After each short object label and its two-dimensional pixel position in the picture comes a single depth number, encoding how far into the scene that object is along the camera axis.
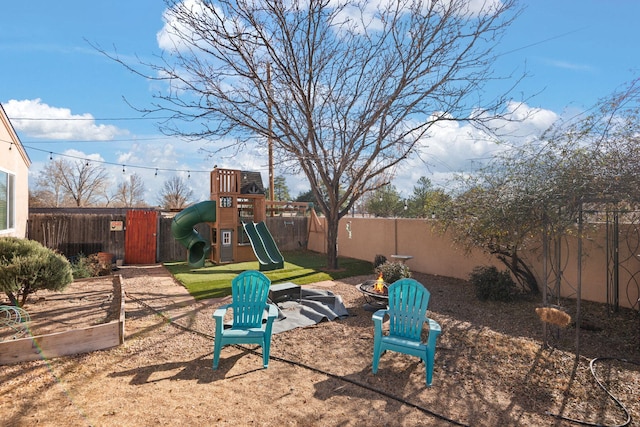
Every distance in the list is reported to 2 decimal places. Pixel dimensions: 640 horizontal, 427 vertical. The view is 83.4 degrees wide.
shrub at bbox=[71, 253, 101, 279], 8.20
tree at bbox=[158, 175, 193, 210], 31.56
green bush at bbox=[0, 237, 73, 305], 4.61
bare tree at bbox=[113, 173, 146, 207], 33.16
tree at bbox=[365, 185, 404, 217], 26.06
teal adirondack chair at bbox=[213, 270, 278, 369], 3.95
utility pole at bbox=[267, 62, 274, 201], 8.27
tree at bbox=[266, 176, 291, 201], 35.69
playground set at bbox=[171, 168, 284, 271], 11.02
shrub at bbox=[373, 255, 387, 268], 9.56
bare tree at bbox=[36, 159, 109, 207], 29.28
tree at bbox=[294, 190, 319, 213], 32.91
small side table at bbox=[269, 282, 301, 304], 5.99
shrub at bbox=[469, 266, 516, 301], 6.38
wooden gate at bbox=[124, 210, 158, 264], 11.54
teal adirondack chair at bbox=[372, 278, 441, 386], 3.40
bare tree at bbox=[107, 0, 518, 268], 6.99
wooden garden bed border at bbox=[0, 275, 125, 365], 3.60
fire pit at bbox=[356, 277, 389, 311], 5.80
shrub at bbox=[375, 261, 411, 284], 6.69
